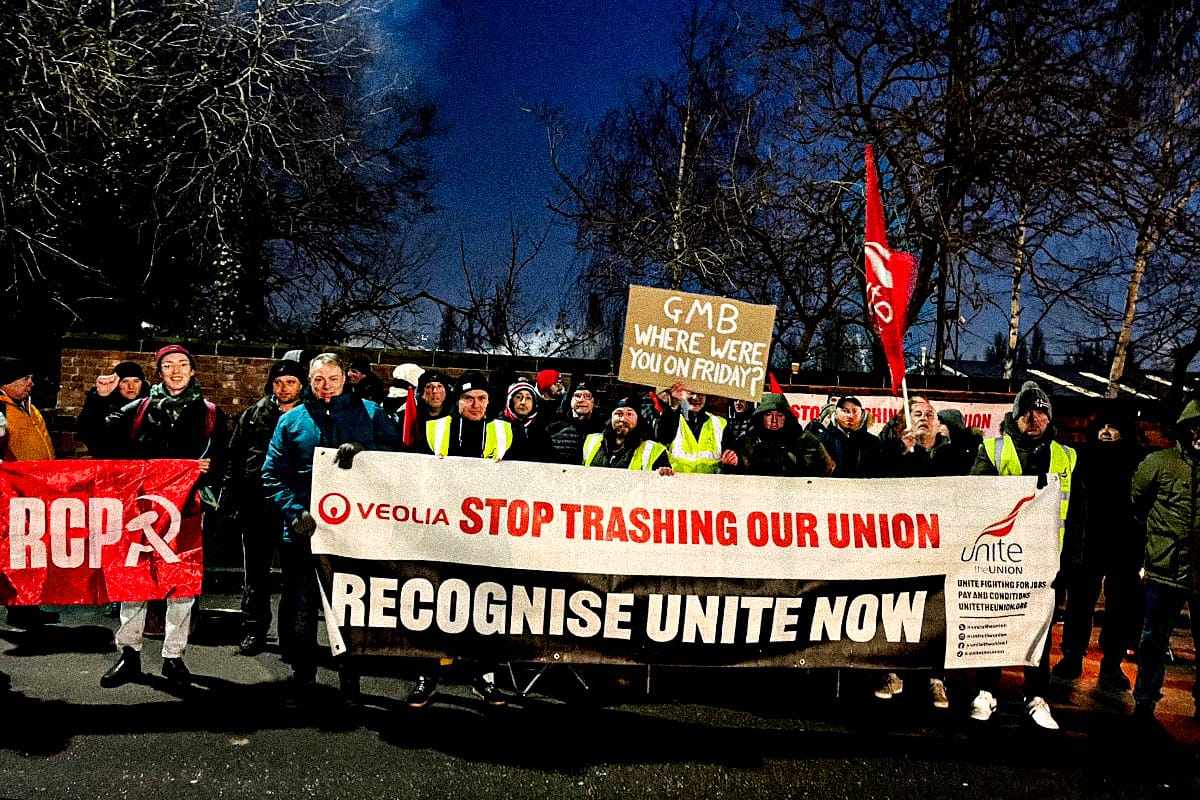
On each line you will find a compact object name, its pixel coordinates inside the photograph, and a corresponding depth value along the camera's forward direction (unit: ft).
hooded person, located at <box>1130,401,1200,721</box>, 16.57
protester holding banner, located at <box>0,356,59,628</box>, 18.69
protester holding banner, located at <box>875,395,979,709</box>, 16.67
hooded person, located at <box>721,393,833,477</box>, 18.40
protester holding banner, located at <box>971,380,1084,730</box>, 15.81
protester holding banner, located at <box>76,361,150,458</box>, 20.45
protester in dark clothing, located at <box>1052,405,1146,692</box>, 19.29
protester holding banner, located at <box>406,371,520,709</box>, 17.29
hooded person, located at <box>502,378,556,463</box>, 17.85
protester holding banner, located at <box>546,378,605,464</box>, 21.38
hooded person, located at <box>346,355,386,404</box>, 25.31
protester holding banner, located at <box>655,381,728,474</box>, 18.45
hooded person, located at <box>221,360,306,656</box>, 18.38
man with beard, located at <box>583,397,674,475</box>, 17.38
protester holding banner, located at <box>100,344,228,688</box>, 16.65
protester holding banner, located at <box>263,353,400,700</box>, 14.71
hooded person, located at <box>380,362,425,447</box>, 22.94
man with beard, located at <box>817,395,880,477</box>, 19.79
